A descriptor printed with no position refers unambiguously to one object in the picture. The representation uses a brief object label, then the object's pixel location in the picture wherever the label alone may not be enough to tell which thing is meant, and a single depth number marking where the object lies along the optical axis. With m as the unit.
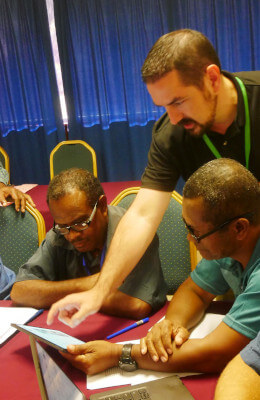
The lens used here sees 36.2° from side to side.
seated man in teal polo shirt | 1.16
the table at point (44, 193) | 2.98
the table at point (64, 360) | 1.13
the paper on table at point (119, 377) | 1.15
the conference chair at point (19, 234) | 2.21
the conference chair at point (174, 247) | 2.03
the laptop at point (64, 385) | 0.94
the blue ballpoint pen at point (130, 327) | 1.39
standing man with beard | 1.33
